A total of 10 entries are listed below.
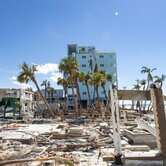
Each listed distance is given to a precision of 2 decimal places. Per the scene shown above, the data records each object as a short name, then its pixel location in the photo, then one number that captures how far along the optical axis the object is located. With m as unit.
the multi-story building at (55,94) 79.71
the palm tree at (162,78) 66.88
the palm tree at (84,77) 48.72
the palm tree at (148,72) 64.09
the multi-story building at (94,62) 75.94
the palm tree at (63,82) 53.59
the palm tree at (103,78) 48.59
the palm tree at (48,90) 78.54
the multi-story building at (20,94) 58.47
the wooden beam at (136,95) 6.43
